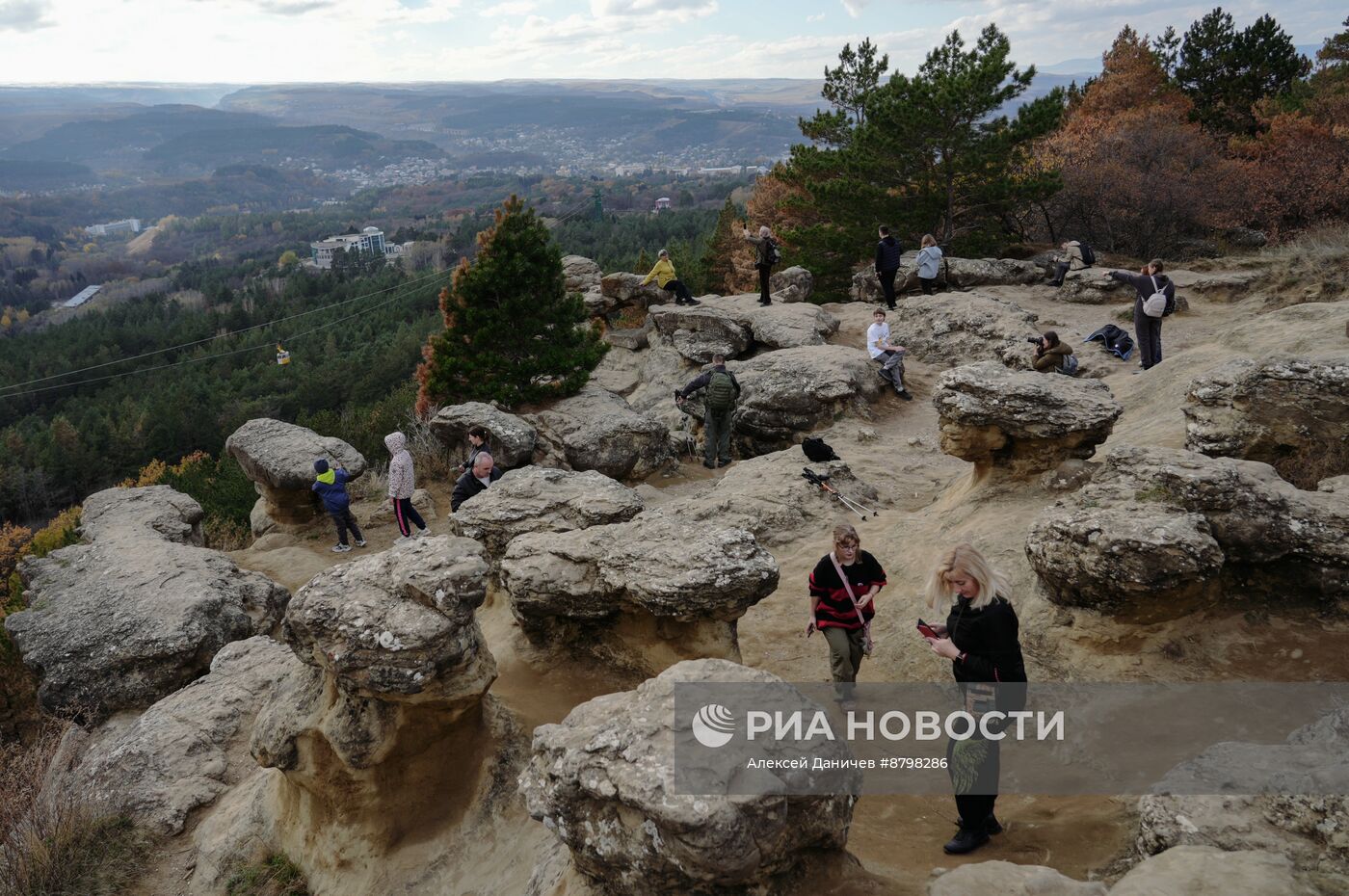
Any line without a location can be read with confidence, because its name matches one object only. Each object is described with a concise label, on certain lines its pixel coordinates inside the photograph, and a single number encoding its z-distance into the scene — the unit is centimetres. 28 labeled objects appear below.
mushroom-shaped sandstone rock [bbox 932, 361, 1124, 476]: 952
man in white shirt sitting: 1784
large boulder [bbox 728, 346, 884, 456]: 1712
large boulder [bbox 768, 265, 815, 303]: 2559
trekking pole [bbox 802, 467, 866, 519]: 1216
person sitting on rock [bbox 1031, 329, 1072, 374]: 1396
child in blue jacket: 1451
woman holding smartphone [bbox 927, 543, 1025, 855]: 512
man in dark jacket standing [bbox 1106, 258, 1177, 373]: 1399
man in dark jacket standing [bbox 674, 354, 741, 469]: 1568
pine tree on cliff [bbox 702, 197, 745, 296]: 3809
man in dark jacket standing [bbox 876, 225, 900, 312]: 1966
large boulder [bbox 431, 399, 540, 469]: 1655
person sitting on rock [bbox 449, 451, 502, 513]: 1147
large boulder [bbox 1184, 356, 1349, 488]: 873
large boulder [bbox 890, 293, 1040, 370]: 1892
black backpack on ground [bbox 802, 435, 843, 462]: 1285
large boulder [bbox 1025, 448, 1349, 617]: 699
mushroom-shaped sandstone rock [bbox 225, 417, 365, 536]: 1617
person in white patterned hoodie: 1317
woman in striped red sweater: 679
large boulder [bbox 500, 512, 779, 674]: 751
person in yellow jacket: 2345
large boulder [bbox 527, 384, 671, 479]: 1722
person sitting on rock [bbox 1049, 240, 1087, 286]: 2297
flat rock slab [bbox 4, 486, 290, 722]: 1060
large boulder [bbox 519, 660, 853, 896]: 415
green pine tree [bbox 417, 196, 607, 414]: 1850
